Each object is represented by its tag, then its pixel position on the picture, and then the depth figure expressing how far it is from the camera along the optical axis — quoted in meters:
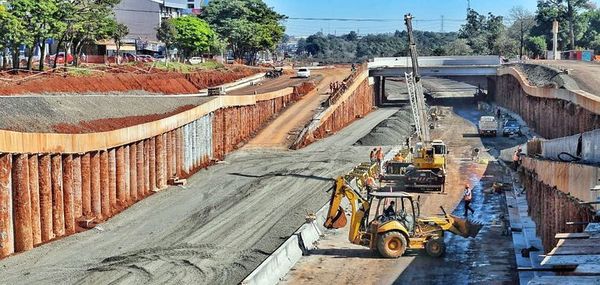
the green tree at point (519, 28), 183.75
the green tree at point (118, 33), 92.61
